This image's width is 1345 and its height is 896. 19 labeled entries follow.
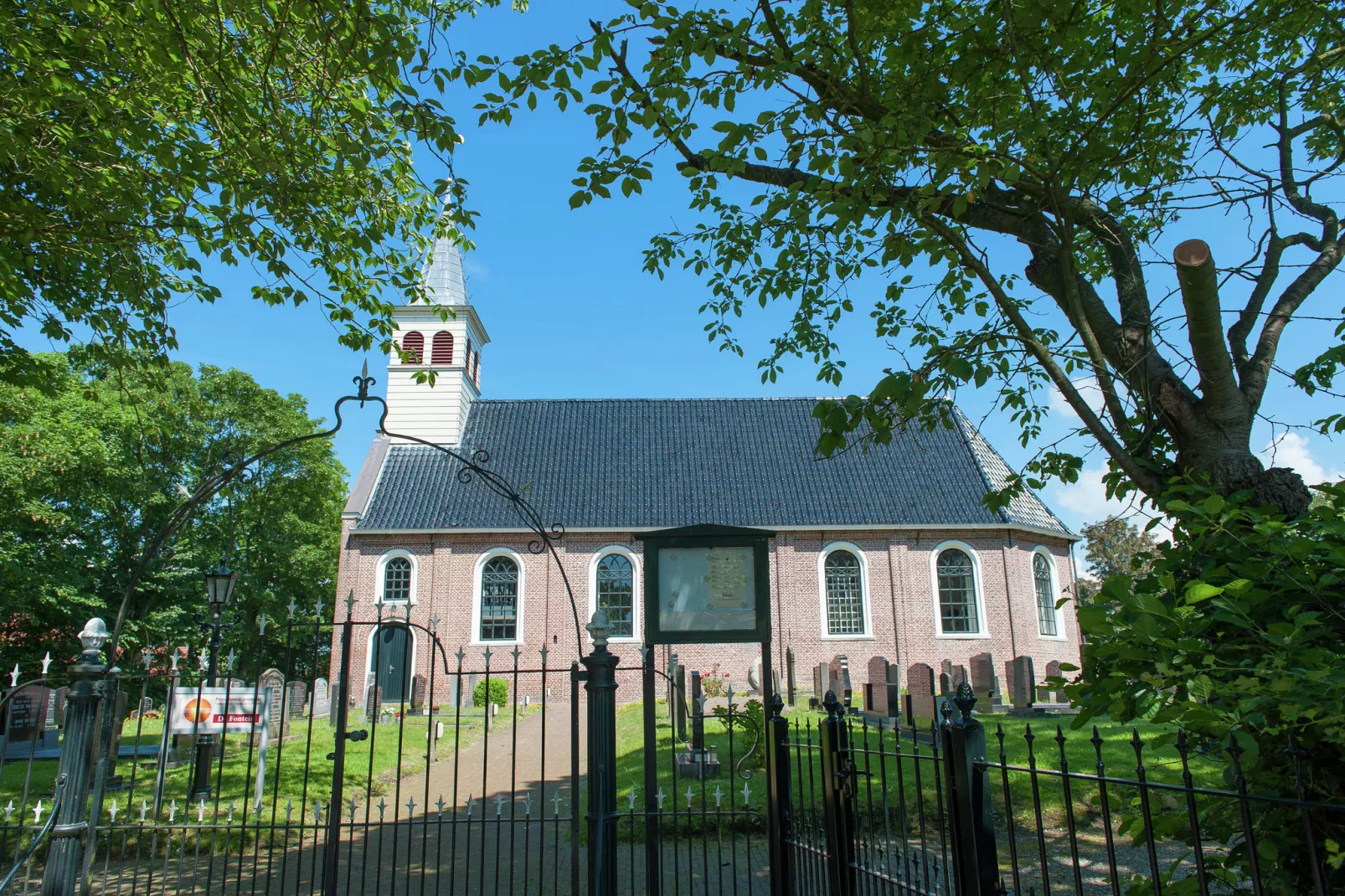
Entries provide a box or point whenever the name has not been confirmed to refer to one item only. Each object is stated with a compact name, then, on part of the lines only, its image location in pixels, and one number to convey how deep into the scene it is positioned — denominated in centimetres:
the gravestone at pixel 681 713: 1160
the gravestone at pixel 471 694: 2057
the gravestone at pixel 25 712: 1369
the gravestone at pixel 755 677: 2041
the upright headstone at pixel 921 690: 1176
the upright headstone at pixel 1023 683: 1598
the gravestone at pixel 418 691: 2059
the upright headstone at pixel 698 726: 900
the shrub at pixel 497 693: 1973
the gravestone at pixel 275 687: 1399
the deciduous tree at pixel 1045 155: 471
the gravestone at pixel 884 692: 1309
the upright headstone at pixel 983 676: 1551
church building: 2230
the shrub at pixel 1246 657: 245
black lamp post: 938
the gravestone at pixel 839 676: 1544
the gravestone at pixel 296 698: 2019
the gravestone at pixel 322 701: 2062
